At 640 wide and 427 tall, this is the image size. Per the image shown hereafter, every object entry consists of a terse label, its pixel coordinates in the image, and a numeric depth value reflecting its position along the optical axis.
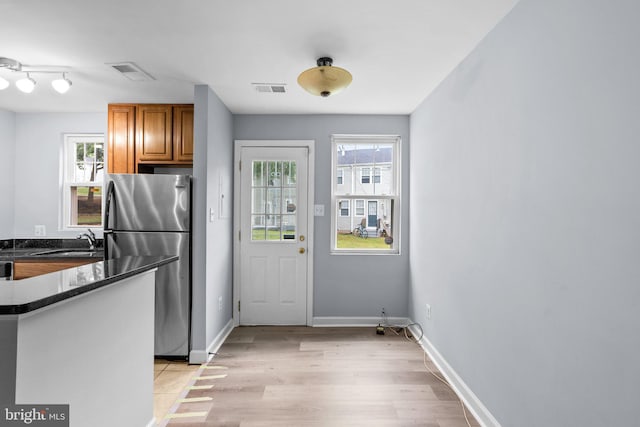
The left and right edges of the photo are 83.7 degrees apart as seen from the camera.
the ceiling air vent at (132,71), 2.85
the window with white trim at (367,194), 4.30
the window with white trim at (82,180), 4.27
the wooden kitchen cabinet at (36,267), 3.37
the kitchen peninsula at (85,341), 1.19
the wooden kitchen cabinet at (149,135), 3.80
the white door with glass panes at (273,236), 4.23
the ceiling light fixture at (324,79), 2.48
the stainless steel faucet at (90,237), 4.02
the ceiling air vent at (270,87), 3.24
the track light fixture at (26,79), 2.77
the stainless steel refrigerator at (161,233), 3.22
